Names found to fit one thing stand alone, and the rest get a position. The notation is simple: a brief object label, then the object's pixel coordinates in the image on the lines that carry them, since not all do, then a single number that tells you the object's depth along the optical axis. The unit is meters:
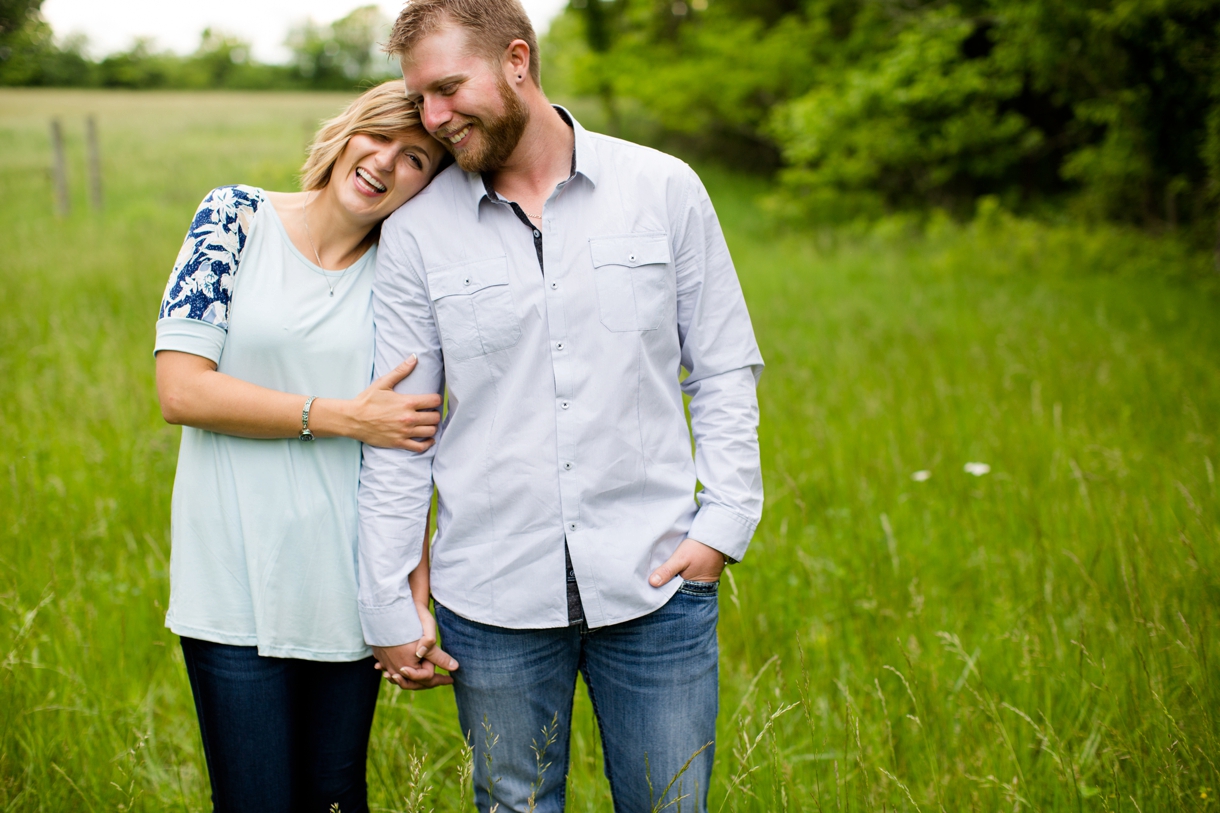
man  1.87
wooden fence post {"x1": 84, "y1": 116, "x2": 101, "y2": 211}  14.84
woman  1.89
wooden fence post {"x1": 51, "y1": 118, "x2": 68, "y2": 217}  13.86
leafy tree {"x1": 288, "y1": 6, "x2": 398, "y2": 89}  78.24
